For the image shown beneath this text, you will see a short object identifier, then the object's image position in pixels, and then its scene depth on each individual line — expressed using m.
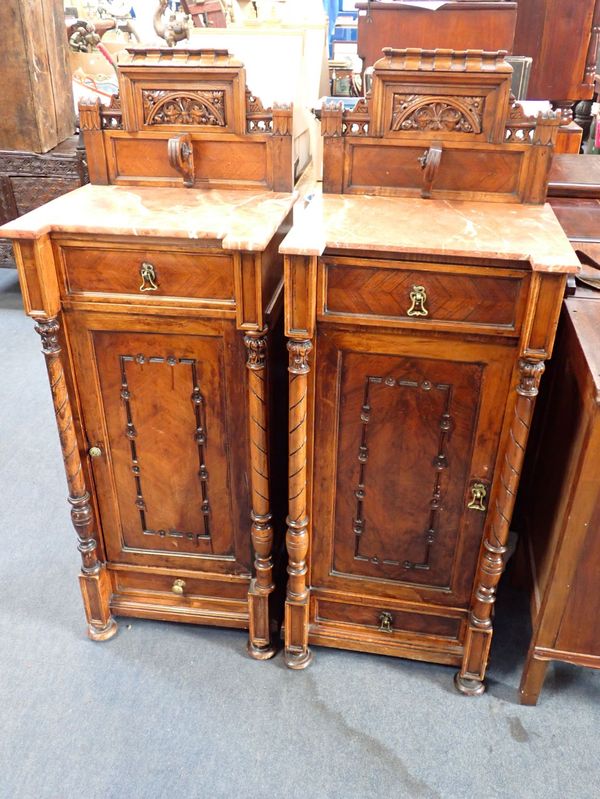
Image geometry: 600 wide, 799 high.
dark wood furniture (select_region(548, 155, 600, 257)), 1.87
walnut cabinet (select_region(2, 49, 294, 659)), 1.44
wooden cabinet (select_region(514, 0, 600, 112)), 2.83
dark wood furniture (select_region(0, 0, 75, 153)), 3.38
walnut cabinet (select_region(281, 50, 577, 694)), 1.35
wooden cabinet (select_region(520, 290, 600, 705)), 1.41
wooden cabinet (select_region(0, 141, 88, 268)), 3.66
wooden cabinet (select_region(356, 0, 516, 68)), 2.36
